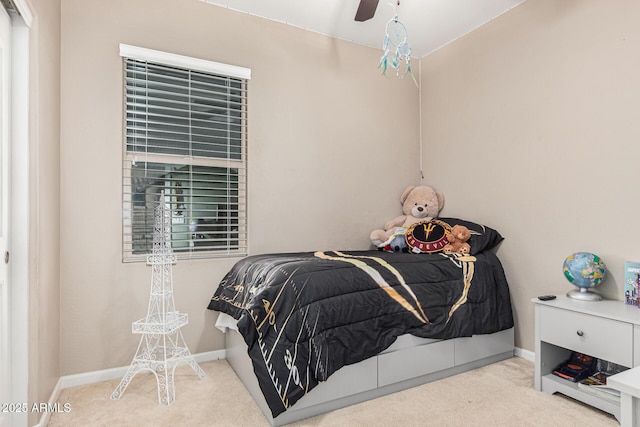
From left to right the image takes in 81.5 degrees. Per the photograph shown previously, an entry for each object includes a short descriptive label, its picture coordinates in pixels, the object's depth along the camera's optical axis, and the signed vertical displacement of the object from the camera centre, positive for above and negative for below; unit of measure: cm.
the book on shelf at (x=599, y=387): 191 -94
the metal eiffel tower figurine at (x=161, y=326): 219 -68
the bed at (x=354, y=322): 186 -63
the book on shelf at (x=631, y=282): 206 -38
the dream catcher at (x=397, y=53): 221 +97
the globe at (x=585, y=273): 216 -34
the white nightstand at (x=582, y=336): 183 -65
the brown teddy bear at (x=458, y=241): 277 -21
